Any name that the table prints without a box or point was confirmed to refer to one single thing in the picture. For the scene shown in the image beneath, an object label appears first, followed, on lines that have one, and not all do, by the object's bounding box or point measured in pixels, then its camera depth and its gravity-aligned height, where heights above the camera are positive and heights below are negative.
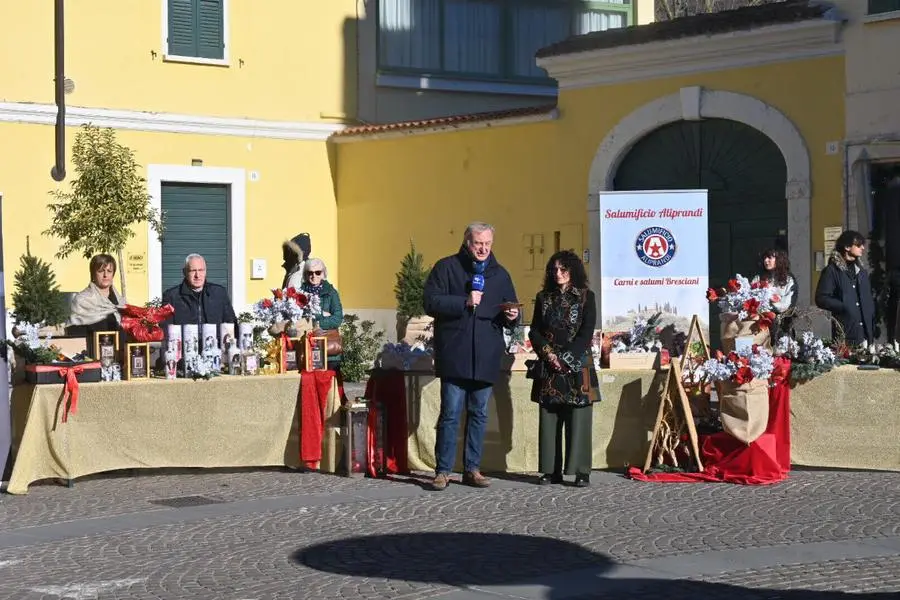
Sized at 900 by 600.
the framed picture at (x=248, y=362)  12.02 -0.56
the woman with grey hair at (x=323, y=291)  12.80 -0.05
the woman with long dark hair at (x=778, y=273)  12.60 +0.07
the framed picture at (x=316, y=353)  12.20 -0.50
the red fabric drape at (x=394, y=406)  12.04 -0.89
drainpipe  20.14 +2.57
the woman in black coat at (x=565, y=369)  11.31 -0.59
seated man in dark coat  12.37 -0.10
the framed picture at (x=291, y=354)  12.17 -0.50
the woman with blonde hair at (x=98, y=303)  12.27 -0.12
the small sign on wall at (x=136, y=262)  20.91 +0.31
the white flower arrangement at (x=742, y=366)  11.52 -0.59
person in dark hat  14.02 +0.25
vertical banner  12.98 +0.18
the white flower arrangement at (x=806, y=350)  11.76 -0.49
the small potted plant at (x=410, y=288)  20.73 -0.04
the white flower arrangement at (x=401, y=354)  12.09 -0.51
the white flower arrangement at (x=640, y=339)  12.34 -0.43
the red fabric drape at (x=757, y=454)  11.46 -1.21
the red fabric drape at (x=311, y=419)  12.10 -0.98
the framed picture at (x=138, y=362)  11.60 -0.53
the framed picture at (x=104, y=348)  11.54 -0.43
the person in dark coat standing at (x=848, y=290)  12.74 -0.07
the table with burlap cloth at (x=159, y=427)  11.25 -0.99
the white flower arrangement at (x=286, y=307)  12.35 -0.16
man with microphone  11.22 -0.34
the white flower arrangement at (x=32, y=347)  11.26 -0.41
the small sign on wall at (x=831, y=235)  16.91 +0.47
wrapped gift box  11.16 -0.58
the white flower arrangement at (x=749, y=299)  11.80 -0.12
